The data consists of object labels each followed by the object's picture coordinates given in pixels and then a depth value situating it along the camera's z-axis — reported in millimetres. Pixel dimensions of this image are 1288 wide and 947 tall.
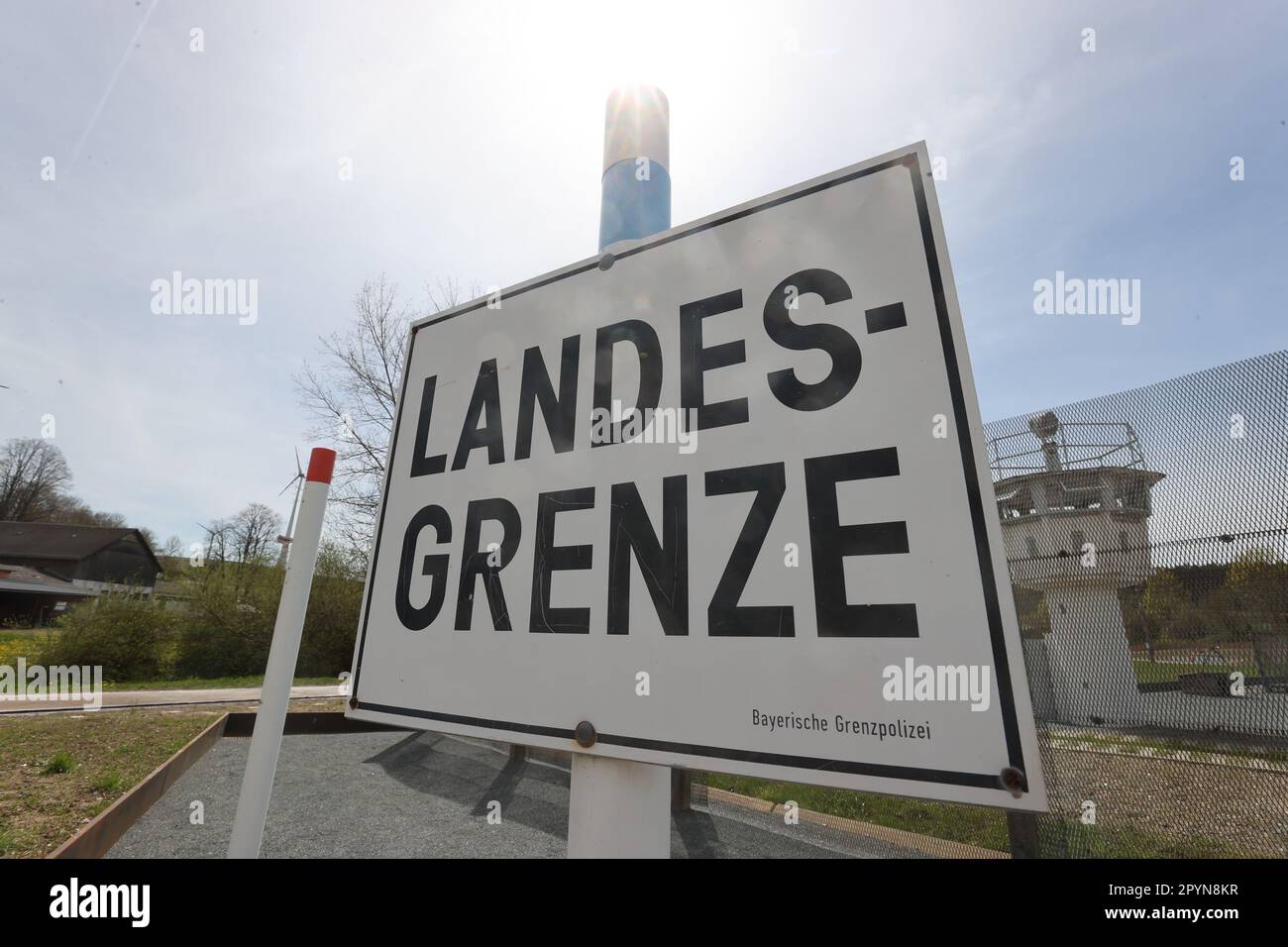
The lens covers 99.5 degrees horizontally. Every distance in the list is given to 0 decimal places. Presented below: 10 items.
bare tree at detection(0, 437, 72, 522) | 42594
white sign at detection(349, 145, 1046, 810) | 854
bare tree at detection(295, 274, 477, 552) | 14023
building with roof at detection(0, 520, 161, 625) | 27781
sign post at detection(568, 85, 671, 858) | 1055
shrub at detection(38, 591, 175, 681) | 11945
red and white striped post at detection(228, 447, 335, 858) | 1030
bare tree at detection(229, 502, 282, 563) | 42538
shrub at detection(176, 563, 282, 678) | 14234
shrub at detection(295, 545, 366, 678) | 14211
